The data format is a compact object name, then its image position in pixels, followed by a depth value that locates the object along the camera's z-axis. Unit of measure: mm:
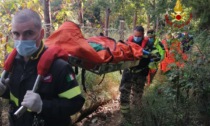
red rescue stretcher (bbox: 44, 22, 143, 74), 2664
